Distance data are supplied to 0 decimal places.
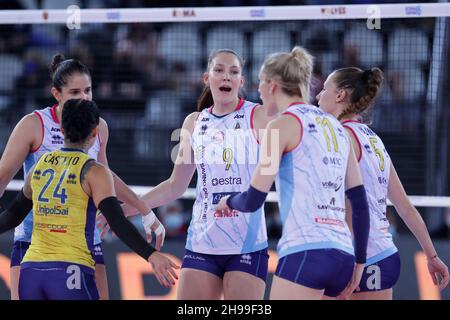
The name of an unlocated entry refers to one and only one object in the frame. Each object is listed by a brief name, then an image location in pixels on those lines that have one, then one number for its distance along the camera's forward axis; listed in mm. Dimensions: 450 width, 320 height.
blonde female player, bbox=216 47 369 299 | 9656
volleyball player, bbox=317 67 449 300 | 11250
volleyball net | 20953
